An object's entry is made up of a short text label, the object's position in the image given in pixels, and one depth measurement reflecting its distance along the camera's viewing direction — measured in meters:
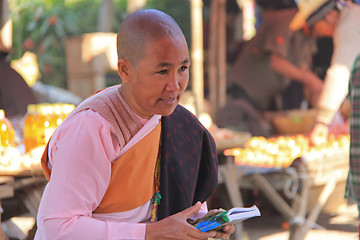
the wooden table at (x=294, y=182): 8.70
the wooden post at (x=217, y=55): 14.73
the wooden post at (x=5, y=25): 8.59
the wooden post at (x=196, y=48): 12.80
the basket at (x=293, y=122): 11.64
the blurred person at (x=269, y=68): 12.21
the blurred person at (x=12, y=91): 8.33
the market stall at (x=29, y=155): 5.04
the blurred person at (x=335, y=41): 9.75
